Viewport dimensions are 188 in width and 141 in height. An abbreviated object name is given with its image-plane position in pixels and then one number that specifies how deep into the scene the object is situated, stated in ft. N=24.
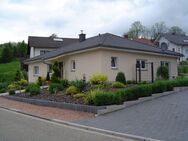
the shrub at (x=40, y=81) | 62.59
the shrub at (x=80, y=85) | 41.42
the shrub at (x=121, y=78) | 48.34
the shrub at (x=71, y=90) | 40.92
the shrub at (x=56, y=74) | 54.56
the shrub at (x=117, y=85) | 42.69
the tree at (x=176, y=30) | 193.07
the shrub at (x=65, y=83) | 47.84
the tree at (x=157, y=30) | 187.17
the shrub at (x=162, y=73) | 56.09
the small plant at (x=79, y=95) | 37.83
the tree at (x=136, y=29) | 186.34
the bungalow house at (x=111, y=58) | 50.78
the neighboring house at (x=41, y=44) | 103.54
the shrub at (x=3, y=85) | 69.32
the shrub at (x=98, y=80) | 45.88
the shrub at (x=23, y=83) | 68.78
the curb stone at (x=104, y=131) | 19.75
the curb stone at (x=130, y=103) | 31.26
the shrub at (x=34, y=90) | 49.09
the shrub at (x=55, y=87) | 46.36
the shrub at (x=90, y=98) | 33.24
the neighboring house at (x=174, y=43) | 151.27
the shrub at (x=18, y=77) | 78.56
